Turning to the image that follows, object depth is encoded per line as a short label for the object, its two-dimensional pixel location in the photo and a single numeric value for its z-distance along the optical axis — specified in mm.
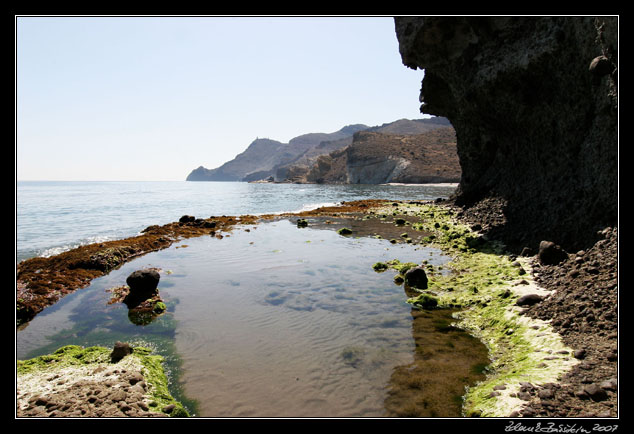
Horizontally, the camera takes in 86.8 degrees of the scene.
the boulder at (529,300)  8969
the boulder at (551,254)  10923
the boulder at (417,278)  11922
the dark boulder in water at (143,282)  11891
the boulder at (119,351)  7672
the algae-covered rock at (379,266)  14591
